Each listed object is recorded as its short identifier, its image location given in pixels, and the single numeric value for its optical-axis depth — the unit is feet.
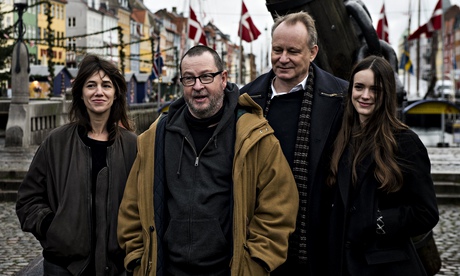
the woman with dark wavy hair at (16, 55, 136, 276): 12.23
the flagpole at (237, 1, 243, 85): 110.52
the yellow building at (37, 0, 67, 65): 275.18
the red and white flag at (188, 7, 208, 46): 90.99
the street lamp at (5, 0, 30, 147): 58.49
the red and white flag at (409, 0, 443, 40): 110.73
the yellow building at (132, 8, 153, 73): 401.70
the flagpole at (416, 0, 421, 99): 181.08
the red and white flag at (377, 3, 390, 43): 110.22
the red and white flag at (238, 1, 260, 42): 109.91
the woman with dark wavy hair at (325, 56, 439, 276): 11.72
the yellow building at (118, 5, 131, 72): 372.11
